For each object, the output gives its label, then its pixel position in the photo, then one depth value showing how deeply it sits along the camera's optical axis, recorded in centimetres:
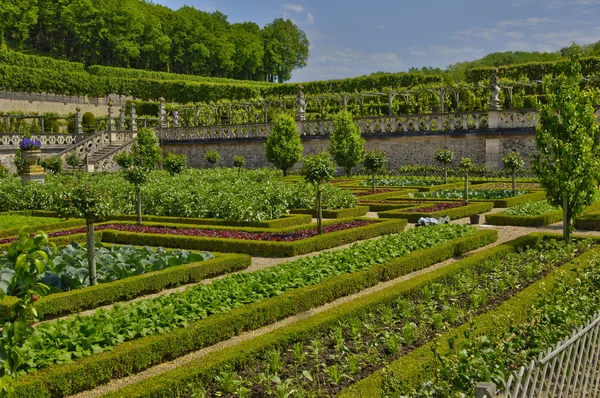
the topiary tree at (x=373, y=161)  2055
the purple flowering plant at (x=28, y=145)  2525
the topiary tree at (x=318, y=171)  1374
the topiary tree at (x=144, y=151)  2688
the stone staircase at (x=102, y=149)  3372
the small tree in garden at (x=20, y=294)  288
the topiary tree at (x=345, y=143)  2691
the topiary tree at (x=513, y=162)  1959
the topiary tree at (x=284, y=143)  2894
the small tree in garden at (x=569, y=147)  1096
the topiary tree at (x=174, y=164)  2377
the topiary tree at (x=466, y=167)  1817
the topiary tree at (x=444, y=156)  2303
